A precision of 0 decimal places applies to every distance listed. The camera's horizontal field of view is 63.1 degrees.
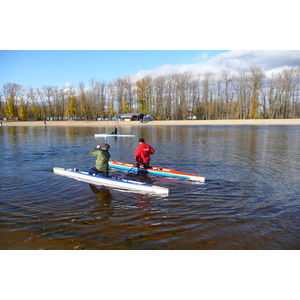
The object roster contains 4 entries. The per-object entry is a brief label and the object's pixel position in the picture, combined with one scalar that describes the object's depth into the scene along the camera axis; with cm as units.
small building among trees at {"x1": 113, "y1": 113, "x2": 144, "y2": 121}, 8612
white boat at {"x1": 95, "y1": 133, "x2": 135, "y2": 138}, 3486
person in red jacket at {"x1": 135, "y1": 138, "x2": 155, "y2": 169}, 1252
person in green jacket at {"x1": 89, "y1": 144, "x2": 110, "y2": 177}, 1050
